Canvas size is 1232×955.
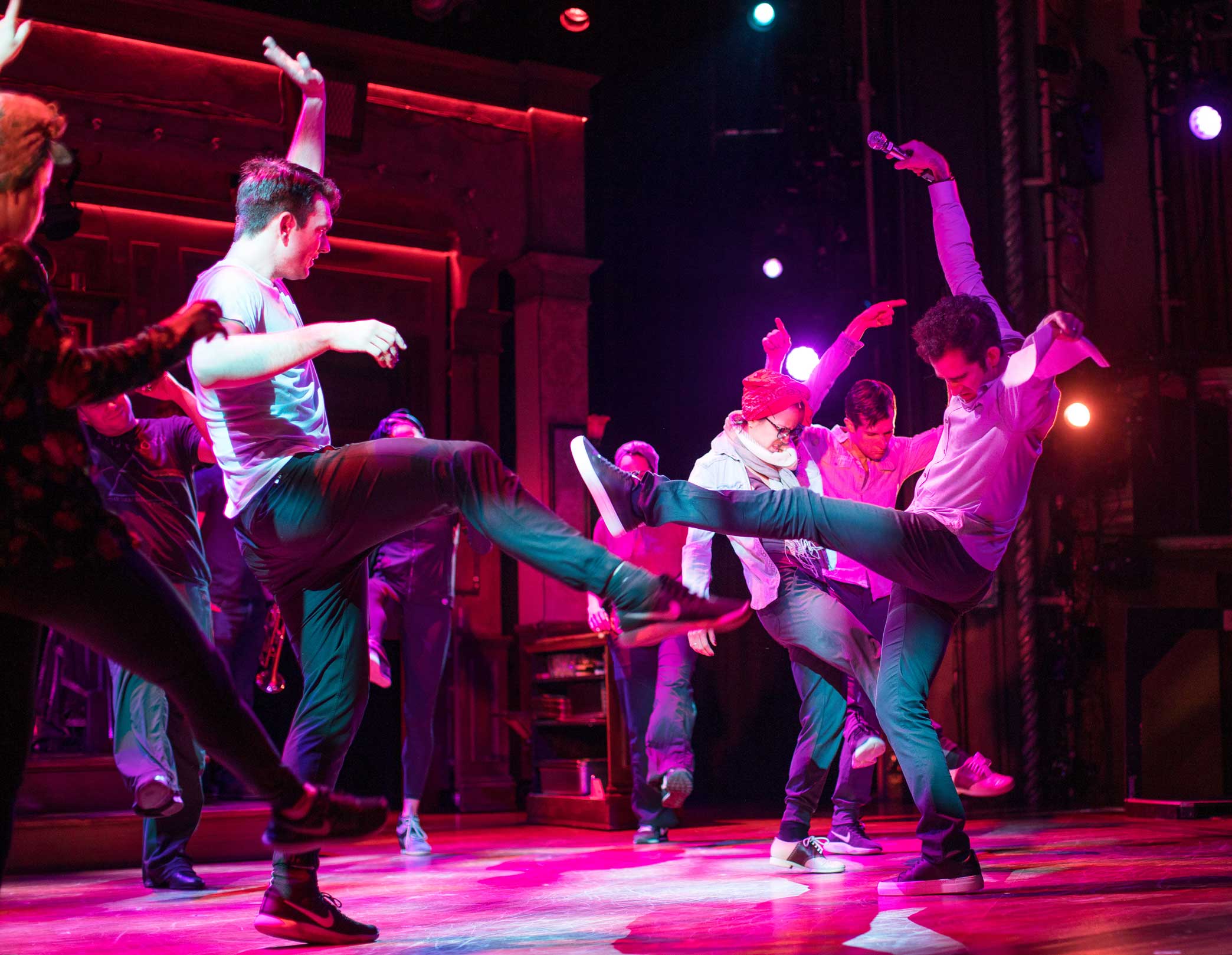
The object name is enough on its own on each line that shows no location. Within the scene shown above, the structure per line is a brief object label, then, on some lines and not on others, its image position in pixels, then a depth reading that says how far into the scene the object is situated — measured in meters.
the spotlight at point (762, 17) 8.96
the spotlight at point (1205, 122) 8.34
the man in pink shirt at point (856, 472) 4.82
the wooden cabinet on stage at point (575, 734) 6.59
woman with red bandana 4.34
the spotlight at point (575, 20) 8.74
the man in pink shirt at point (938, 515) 3.46
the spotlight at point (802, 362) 8.12
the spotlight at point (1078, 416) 7.83
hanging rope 7.58
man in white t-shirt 2.62
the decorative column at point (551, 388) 8.41
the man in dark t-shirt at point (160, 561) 4.16
